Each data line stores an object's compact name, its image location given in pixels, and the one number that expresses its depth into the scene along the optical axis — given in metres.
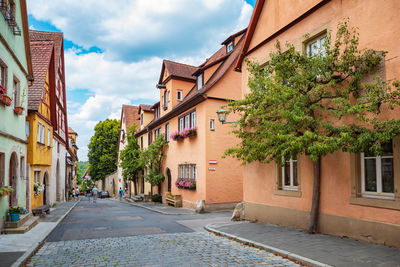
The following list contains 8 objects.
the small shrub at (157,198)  25.41
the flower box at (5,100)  10.34
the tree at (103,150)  51.56
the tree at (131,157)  31.20
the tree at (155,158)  24.94
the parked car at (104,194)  49.50
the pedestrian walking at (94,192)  31.25
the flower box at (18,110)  12.08
